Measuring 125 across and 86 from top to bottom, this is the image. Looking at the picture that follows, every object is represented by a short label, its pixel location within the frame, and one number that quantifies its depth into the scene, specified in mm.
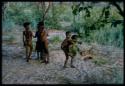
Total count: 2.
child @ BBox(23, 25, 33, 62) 4660
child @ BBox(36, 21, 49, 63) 4622
